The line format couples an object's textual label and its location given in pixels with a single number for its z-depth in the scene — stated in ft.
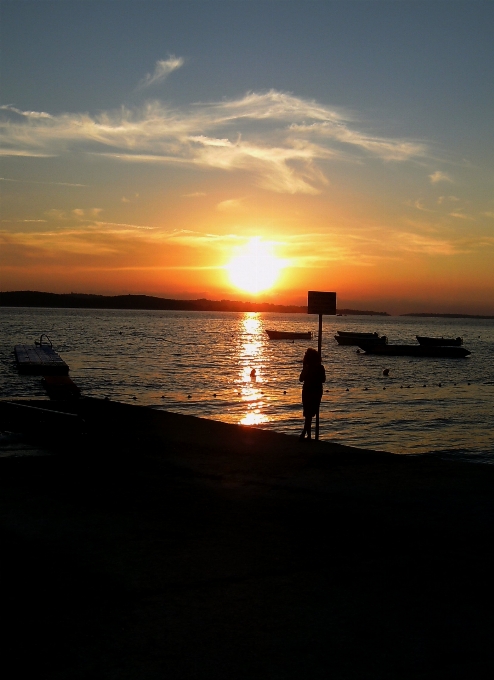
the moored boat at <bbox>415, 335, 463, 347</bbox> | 309.75
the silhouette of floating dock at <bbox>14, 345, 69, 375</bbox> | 133.08
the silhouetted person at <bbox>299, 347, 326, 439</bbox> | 42.27
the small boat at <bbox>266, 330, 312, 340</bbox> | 409.33
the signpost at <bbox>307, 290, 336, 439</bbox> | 43.14
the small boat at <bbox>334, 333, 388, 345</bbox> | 333.29
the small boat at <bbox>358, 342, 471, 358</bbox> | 271.90
